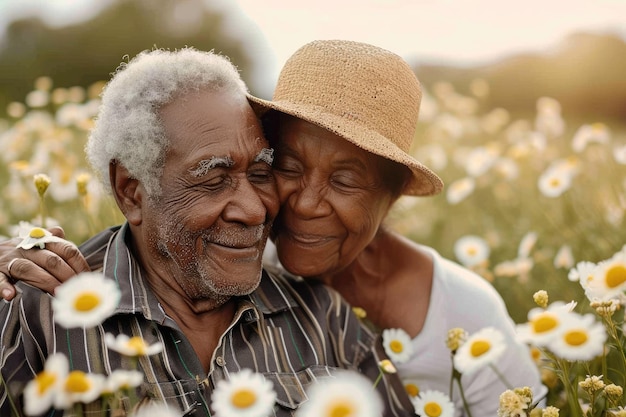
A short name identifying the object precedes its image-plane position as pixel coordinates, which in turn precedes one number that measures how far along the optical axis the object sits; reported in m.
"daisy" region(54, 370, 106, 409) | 1.69
